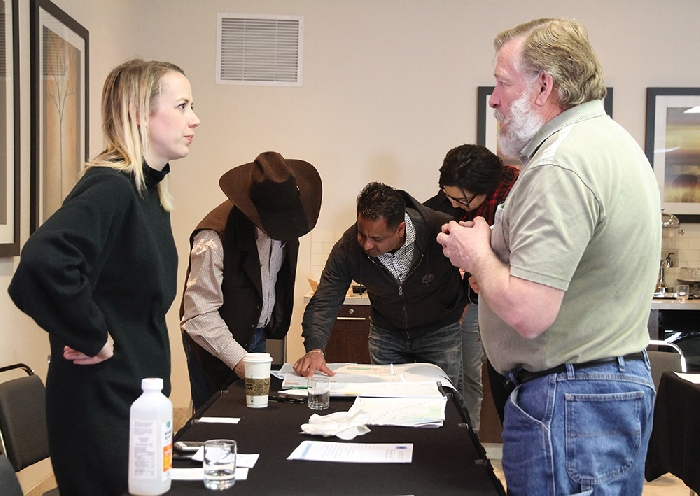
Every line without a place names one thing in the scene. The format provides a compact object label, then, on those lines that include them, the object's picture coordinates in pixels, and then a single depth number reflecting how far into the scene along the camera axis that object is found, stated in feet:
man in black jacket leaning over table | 10.41
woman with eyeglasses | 12.00
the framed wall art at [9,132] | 10.55
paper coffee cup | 7.35
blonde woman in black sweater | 5.46
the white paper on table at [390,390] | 7.82
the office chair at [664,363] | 11.84
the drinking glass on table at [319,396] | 7.39
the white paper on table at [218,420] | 6.91
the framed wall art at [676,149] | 17.44
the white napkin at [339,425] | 6.42
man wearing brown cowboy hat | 8.83
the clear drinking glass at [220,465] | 5.15
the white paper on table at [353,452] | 5.76
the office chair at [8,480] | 5.30
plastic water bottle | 4.72
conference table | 5.17
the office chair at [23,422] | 8.08
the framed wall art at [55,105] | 11.57
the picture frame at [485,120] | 17.49
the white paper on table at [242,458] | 5.61
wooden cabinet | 15.76
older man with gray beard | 4.84
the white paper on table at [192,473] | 5.31
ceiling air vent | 17.56
